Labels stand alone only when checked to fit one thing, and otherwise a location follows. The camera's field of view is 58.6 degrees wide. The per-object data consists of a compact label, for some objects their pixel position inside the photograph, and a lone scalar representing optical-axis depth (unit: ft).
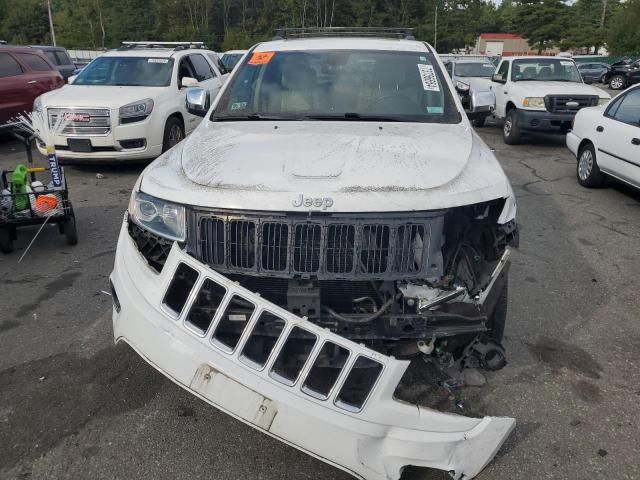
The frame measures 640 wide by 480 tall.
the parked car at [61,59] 52.80
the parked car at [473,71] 47.07
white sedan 22.53
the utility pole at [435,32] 211.20
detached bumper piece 7.40
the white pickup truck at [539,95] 35.91
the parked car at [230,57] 60.75
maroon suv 35.70
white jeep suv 7.51
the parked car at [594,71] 109.09
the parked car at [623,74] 93.30
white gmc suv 26.96
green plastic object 17.24
